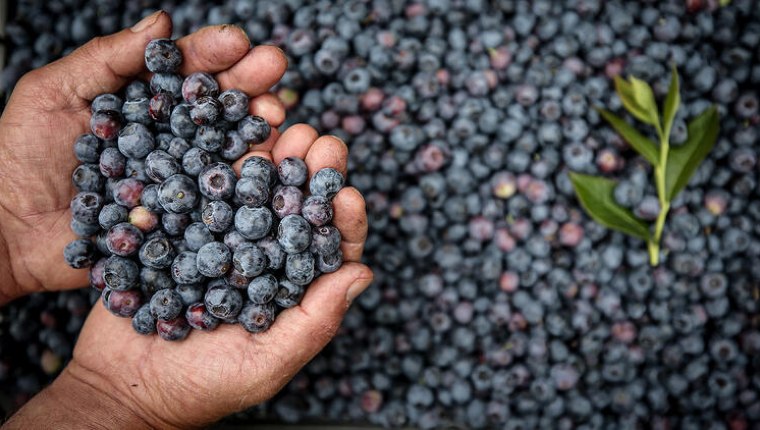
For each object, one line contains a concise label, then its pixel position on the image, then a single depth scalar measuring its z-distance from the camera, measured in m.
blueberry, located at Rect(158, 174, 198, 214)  0.48
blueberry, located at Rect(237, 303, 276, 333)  0.48
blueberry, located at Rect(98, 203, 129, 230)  0.49
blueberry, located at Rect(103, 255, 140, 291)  0.48
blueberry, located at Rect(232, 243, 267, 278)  0.48
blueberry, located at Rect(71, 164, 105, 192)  0.50
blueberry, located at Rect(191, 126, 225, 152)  0.50
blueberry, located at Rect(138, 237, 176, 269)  0.48
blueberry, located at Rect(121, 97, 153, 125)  0.50
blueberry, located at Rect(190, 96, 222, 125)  0.49
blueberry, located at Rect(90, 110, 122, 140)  0.50
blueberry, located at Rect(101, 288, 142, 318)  0.49
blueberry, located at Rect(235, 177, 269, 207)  0.48
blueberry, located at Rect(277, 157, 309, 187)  0.49
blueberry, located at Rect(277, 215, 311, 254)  0.48
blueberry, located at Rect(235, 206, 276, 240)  0.48
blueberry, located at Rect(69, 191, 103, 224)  0.50
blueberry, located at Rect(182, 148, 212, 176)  0.49
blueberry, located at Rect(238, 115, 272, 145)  0.50
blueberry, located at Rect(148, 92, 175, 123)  0.50
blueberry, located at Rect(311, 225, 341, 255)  0.48
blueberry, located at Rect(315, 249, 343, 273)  0.49
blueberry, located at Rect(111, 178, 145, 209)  0.49
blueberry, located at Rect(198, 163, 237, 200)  0.49
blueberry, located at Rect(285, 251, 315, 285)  0.48
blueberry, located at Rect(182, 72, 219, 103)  0.50
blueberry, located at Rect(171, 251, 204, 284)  0.48
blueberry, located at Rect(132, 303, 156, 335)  0.49
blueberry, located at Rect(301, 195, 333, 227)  0.48
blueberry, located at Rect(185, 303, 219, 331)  0.49
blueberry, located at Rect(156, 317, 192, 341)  0.49
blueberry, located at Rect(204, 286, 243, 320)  0.48
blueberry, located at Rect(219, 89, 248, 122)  0.50
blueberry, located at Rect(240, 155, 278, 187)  0.49
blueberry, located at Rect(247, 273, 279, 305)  0.48
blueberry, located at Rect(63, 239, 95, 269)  0.50
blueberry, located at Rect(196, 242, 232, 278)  0.48
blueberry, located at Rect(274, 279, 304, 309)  0.49
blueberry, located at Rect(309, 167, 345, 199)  0.49
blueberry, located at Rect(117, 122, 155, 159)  0.49
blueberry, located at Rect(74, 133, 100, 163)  0.50
